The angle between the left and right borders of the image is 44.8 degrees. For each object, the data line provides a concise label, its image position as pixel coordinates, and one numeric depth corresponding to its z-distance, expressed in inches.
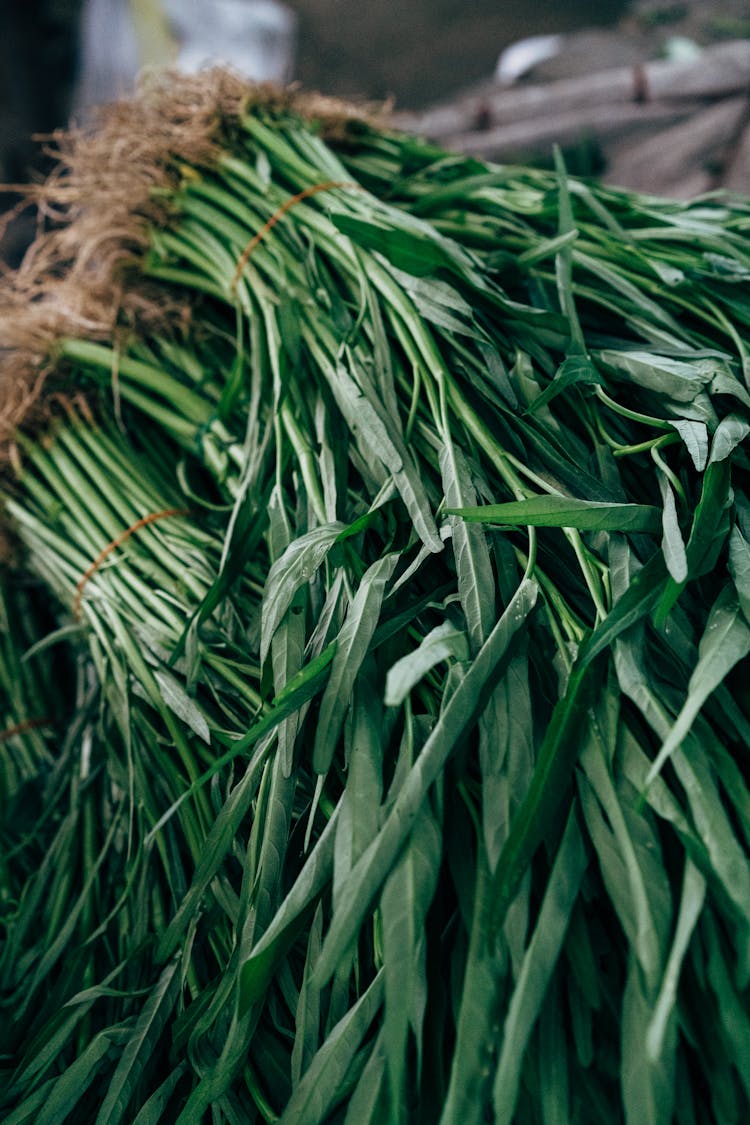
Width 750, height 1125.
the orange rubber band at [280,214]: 44.4
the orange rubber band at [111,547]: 41.8
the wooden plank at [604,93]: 80.2
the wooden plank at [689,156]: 78.8
